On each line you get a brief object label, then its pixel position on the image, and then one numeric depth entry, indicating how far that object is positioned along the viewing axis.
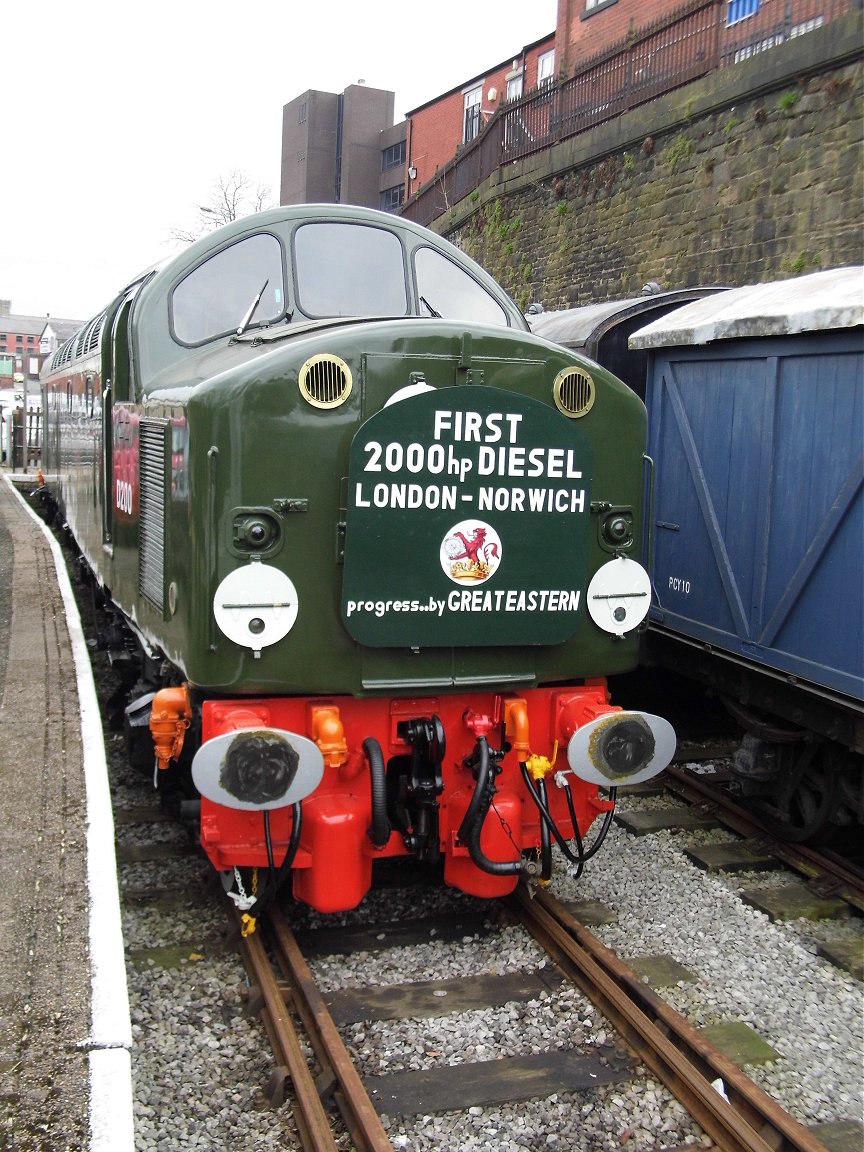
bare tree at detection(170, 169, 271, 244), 46.78
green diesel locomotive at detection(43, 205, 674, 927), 4.14
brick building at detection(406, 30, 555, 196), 31.50
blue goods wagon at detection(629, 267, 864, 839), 5.59
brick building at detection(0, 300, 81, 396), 64.28
